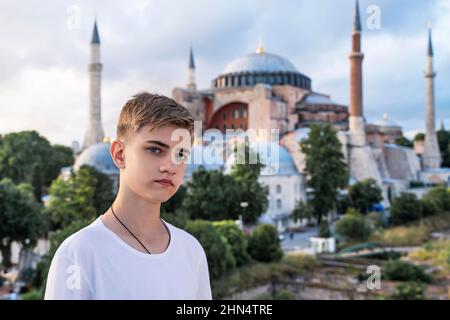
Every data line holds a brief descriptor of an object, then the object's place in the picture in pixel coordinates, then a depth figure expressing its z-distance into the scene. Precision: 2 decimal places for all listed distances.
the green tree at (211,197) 15.79
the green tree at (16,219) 13.63
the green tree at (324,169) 20.11
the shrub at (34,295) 9.44
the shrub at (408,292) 10.59
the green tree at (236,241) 12.55
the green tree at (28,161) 23.45
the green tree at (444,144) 35.88
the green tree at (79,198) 15.88
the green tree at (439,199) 20.59
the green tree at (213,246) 10.95
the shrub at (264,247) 13.27
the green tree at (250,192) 16.48
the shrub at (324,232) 16.00
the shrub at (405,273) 12.11
